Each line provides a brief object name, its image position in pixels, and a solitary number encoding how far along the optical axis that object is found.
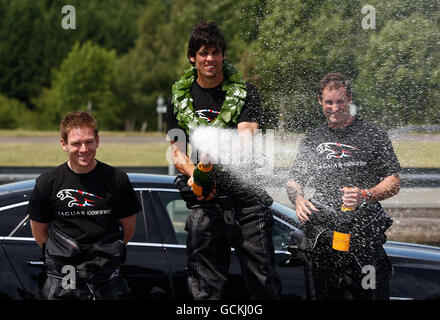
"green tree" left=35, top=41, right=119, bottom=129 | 51.25
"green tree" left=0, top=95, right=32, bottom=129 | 52.22
